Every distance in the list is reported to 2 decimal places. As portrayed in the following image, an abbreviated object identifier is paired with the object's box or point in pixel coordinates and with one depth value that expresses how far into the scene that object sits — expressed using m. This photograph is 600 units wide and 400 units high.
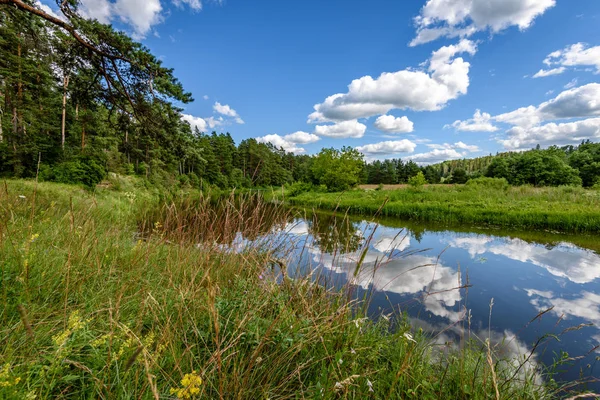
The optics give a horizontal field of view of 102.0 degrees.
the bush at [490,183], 22.66
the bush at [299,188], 33.57
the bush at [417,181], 24.31
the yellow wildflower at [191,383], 0.73
